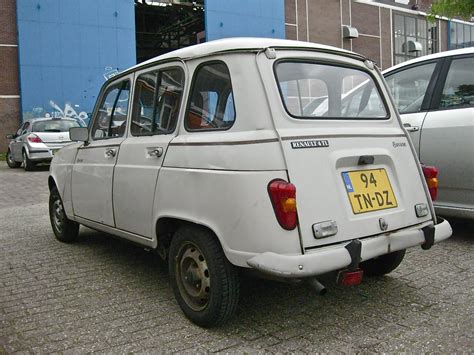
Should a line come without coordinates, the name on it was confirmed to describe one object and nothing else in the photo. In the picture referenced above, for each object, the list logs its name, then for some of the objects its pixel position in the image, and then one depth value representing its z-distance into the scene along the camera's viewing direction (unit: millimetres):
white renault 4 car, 2877
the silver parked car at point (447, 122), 4910
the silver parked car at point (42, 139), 14023
